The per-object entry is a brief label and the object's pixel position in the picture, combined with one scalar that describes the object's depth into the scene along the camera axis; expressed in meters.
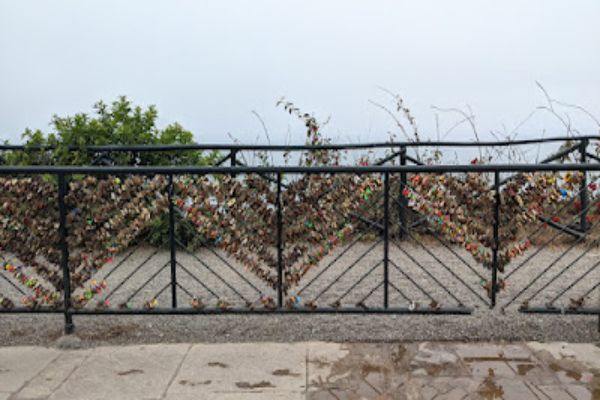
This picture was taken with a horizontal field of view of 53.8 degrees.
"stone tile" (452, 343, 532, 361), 3.55
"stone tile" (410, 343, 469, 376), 3.33
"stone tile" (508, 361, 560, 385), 3.20
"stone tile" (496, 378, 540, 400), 3.03
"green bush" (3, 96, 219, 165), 6.53
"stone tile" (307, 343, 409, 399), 3.12
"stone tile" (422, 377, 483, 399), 3.10
